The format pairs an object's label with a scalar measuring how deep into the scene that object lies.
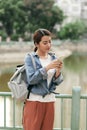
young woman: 2.95
